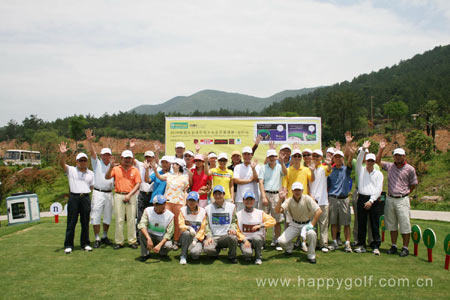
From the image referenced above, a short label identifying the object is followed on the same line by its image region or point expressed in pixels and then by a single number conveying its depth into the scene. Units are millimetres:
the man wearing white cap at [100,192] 6875
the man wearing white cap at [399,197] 6559
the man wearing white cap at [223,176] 6664
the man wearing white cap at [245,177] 6720
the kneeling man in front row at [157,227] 5984
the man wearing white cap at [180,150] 7800
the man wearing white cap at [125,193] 6844
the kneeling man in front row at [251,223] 5926
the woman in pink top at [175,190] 6598
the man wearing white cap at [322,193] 6675
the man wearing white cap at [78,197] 6652
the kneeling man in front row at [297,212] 6238
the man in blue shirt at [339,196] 6750
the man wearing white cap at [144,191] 7340
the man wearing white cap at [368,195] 6684
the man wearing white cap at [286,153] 6891
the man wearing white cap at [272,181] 6797
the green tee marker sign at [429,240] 5883
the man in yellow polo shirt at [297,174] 6680
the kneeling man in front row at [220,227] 5863
